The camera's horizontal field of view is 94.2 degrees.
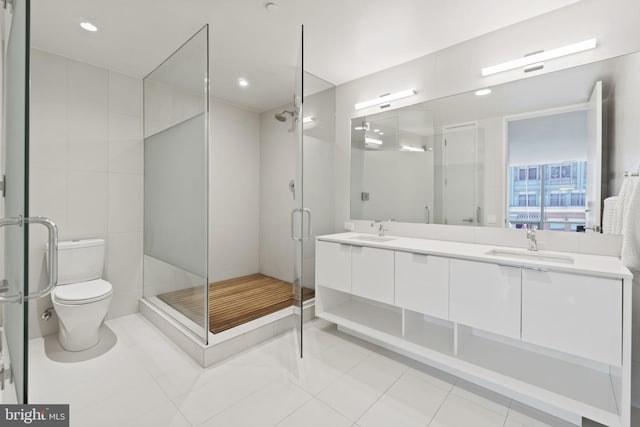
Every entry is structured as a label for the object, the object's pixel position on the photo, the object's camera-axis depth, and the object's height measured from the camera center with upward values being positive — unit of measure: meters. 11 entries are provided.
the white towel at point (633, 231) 1.48 -0.08
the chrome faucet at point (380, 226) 2.72 -0.13
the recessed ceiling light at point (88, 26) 2.06 +1.28
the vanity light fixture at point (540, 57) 1.79 +1.02
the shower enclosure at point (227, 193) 2.12 +0.17
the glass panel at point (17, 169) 0.81 +0.13
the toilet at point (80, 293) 2.13 -0.63
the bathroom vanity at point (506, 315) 1.39 -0.57
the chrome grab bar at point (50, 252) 0.83 -0.14
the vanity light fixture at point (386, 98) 2.59 +1.04
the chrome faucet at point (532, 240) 1.92 -0.17
